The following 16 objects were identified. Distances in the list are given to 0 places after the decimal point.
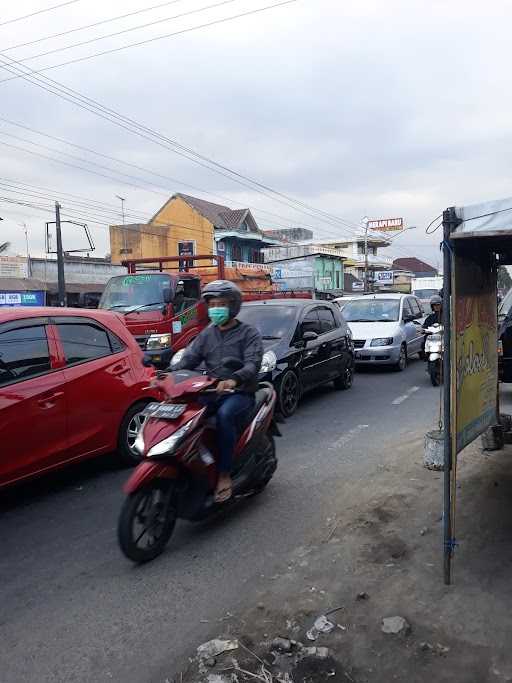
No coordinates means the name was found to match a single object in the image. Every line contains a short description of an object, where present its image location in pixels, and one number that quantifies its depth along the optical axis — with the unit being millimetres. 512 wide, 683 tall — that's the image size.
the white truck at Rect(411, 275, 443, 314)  34828
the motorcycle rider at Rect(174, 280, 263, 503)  4320
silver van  12242
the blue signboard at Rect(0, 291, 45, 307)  23578
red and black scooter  3852
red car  4738
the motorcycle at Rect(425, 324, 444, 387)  8768
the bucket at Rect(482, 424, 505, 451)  5660
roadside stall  3148
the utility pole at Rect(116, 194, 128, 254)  41562
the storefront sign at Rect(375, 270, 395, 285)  60844
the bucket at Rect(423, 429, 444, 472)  5547
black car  8422
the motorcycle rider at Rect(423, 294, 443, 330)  9402
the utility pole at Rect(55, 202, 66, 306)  25442
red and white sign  76875
